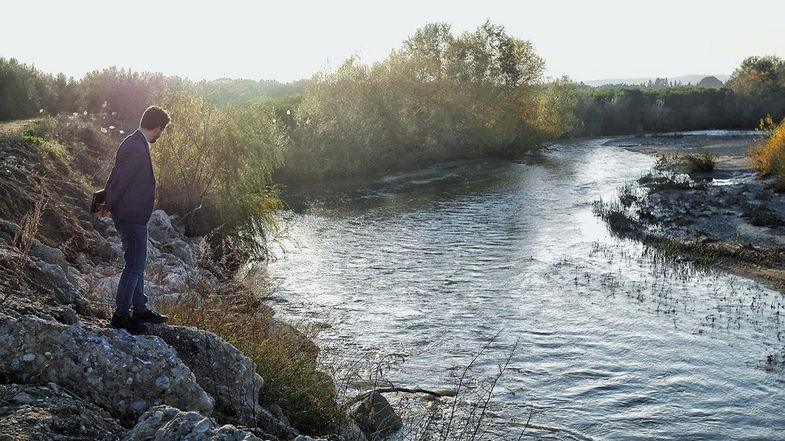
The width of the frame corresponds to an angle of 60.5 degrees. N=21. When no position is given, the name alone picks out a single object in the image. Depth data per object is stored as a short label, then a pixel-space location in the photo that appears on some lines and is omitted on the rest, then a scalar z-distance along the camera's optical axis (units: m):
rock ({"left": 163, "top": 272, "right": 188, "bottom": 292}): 10.61
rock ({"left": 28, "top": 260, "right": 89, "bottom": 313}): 6.92
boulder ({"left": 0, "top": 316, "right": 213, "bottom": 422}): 5.32
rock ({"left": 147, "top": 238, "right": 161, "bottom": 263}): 13.66
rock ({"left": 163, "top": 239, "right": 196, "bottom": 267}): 15.58
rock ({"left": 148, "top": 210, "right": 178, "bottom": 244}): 16.50
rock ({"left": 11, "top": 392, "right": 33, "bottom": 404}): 4.84
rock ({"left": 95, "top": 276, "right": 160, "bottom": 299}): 8.99
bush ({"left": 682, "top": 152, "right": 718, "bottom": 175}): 34.00
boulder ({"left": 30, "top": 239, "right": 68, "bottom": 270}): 8.76
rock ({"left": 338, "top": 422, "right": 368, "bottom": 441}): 7.32
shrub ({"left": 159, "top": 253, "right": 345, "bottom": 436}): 7.64
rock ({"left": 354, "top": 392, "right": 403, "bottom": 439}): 8.26
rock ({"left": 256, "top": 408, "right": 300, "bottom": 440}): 6.49
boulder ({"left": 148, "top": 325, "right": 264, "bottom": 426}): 6.53
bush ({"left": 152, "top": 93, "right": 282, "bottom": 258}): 19.72
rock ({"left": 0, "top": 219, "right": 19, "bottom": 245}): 9.16
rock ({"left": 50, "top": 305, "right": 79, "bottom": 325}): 6.07
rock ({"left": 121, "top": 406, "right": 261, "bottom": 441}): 4.50
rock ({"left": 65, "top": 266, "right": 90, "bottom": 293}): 8.68
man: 6.70
